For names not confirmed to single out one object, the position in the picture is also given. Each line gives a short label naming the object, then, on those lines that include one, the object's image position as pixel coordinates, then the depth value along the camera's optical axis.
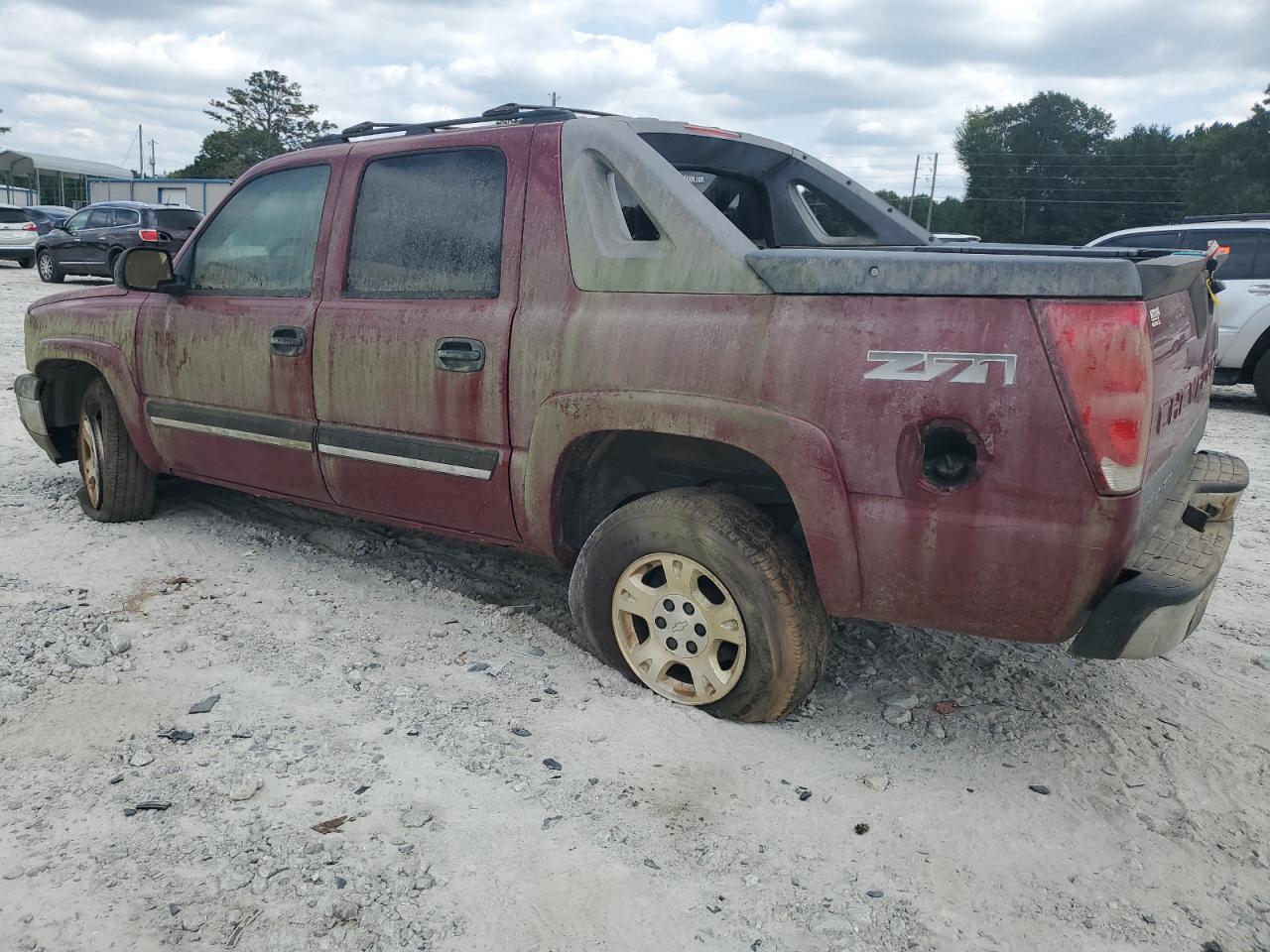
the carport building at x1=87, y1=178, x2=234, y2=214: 39.16
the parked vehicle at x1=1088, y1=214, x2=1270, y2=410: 9.66
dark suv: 19.28
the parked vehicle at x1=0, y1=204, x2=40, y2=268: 21.75
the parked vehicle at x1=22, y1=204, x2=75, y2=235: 22.65
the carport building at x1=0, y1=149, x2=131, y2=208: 46.25
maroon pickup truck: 2.44
